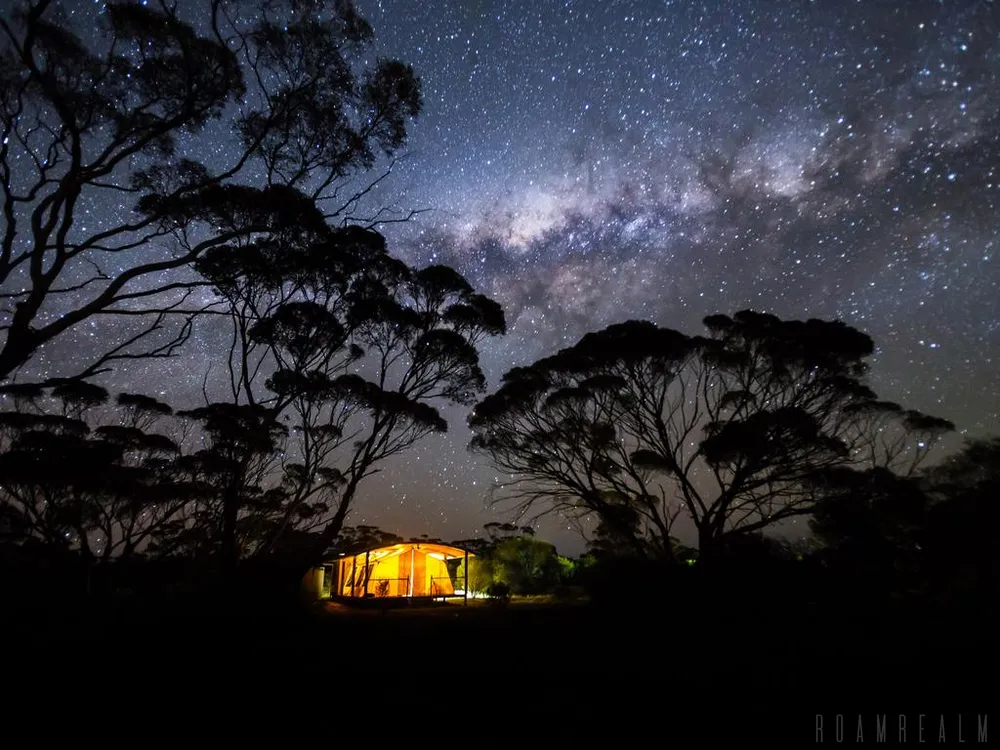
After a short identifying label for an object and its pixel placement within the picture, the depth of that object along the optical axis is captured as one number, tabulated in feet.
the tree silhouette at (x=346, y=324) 45.52
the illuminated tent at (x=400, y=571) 104.88
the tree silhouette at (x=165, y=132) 24.91
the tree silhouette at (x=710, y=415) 61.87
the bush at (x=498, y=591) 95.30
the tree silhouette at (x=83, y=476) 68.28
